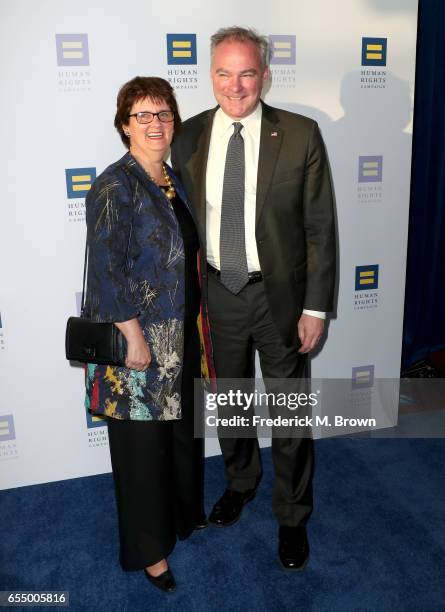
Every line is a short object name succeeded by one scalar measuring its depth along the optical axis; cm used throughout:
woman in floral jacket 194
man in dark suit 226
